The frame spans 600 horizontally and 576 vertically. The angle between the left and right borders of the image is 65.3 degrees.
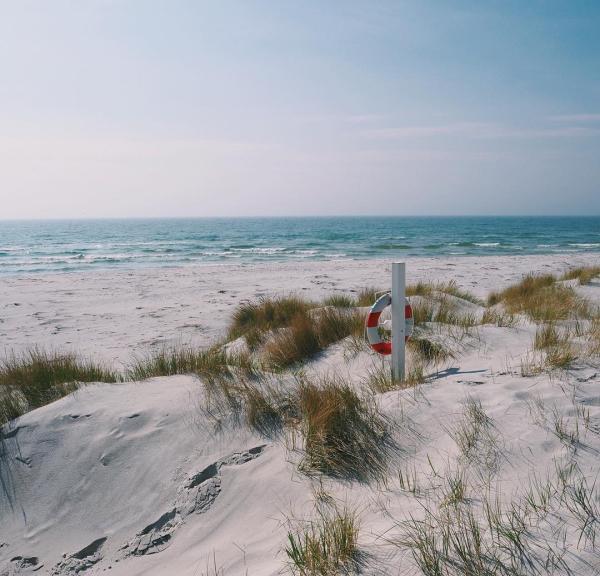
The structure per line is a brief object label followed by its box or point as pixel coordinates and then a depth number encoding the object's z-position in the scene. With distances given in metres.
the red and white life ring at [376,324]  4.25
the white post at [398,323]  4.07
